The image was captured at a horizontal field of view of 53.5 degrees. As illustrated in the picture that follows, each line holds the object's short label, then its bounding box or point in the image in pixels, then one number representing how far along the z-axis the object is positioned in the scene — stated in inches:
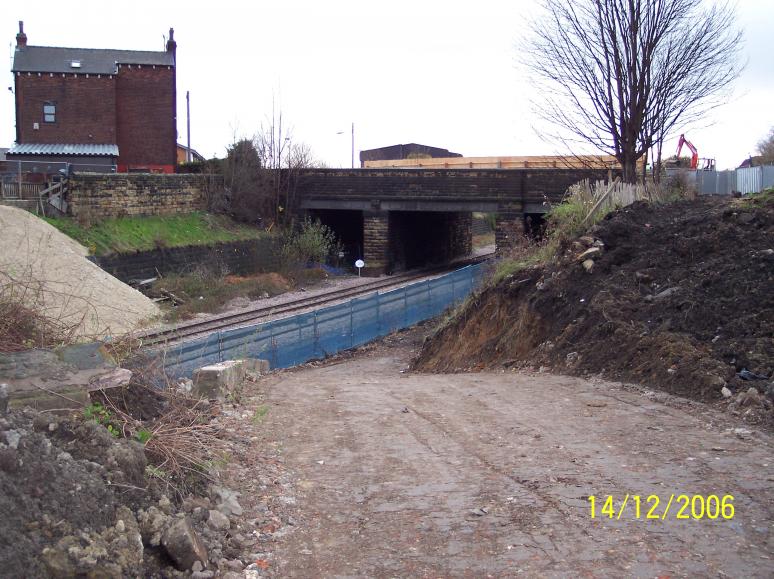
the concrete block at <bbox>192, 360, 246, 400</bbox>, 332.5
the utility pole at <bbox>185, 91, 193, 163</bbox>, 2247.8
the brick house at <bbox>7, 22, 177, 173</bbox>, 1777.8
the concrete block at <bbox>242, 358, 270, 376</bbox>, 472.4
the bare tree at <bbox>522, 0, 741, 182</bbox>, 733.3
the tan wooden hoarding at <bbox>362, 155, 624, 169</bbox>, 1887.3
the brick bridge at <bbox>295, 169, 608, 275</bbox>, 1403.8
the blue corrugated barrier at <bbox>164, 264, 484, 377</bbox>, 567.8
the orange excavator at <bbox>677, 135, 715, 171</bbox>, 1334.9
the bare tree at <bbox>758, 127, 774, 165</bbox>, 1557.6
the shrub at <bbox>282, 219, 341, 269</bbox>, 1494.8
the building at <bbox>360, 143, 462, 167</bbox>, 3097.9
